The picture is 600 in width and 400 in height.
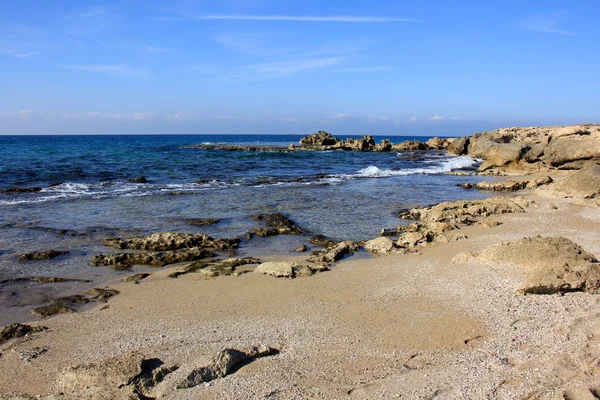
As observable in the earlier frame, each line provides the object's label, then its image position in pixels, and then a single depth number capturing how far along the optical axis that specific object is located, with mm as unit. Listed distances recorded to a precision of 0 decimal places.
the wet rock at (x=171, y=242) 9352
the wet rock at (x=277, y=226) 10898
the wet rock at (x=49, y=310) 6080
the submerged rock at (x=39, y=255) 8609
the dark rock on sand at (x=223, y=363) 4230
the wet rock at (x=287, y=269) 7465
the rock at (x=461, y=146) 41438
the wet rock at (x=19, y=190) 17356
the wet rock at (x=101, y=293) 6680
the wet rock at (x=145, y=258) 8359
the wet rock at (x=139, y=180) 21297
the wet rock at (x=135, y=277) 7476
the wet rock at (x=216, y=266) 7711
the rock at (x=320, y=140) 60362
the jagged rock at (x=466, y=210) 11586
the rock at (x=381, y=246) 8945
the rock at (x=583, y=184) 14008
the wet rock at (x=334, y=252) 8489
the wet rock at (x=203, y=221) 11930
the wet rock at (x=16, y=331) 5285
